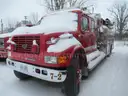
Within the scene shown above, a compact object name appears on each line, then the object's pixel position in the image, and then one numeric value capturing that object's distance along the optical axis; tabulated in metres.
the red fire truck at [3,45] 4.03
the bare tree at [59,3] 15.14
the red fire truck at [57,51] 1.93
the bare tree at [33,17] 31.75
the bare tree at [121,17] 31.26
